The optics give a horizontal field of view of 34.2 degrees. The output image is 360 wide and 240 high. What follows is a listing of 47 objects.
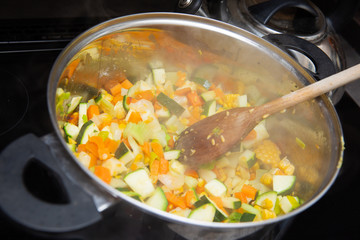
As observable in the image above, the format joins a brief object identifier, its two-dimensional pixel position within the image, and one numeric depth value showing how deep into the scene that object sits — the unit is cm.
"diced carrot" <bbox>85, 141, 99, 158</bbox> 60
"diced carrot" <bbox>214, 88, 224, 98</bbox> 71
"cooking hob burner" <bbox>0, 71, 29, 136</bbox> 61
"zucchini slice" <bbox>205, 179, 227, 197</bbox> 62
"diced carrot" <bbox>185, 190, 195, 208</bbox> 60
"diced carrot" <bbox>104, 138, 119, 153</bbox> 61
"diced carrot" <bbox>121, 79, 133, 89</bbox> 69
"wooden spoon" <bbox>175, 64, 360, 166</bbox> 61
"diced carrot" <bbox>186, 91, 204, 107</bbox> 70
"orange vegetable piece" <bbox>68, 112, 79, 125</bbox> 63
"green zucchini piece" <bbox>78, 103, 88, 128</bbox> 63
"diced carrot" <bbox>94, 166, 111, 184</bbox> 58
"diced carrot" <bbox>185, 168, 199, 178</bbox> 64
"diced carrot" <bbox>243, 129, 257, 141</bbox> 67
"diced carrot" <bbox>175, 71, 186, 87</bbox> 70
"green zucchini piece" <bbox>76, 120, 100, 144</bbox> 61
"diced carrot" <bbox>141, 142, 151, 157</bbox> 63
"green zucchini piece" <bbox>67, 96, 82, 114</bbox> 63
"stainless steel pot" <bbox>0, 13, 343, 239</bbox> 48
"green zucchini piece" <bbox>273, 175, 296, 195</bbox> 63
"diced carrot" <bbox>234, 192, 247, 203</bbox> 63
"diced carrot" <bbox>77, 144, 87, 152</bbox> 60
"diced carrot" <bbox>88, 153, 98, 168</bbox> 59
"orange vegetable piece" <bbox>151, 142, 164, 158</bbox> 63
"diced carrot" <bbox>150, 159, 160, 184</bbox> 61
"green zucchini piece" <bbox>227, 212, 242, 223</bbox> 60
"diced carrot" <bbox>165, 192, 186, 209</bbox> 60
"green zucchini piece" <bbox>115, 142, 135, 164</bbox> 61
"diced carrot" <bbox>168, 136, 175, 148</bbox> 66
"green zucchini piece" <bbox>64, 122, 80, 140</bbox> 61
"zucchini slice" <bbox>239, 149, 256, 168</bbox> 66
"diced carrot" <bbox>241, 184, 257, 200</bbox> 63
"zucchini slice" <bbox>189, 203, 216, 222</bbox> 58
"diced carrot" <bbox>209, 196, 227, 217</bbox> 61
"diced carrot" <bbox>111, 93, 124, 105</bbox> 67
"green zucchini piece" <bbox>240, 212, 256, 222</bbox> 59
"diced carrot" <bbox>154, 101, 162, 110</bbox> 69
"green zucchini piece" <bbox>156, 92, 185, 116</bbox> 68
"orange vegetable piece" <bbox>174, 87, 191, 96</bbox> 70
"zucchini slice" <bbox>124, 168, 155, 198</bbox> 58
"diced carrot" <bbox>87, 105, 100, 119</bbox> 64
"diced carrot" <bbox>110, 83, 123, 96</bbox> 68
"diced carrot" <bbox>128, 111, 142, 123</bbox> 65
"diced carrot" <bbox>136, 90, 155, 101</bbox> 68
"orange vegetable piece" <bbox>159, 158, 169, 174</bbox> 62
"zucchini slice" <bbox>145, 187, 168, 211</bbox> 58
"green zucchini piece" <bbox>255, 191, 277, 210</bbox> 61
